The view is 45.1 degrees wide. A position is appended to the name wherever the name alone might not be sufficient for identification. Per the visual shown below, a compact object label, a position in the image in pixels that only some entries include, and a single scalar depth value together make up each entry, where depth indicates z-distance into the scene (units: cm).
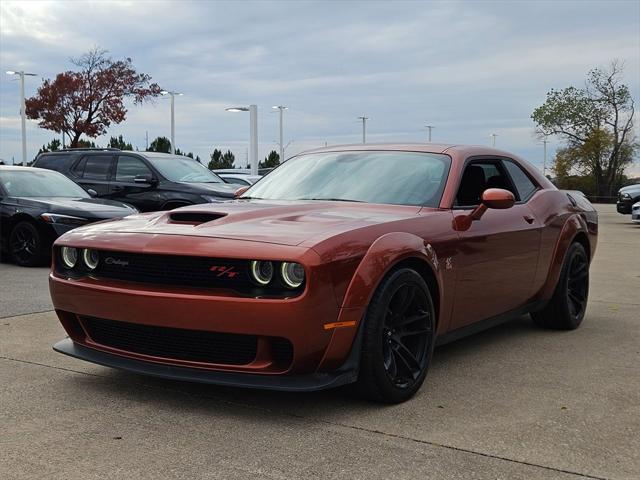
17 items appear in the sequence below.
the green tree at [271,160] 7362
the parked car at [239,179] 1931
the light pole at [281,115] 6176
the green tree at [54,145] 6931
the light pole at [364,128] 7681
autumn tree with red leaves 4409
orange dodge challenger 339
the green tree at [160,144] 6662
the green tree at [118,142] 7056
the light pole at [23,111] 4266
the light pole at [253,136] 2647
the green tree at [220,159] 7356
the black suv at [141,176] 1207
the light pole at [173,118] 5425
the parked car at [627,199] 2231
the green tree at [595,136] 5803
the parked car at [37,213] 976
